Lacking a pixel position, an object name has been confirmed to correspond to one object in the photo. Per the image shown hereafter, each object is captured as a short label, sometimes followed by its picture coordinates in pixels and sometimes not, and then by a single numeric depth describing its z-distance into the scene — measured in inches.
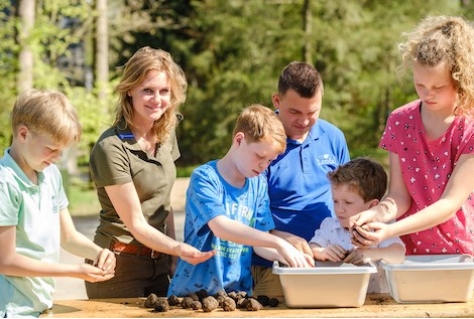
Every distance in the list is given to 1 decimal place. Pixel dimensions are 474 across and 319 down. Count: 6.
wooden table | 123.1
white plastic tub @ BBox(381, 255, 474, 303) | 124.8
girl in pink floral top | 131.4
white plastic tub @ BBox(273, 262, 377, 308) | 122.6
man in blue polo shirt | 156.0
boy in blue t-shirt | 133.6
